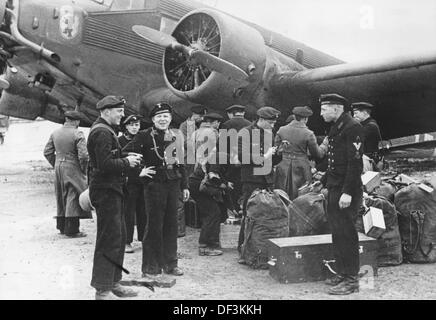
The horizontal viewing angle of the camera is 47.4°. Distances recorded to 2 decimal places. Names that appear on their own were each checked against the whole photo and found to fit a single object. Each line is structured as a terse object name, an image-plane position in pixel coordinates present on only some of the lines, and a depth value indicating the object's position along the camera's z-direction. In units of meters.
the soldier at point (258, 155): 5.64
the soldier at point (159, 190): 4.70
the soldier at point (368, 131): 6.54
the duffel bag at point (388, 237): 5.27
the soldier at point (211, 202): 5.91
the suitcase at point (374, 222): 5.03
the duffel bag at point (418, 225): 5.40
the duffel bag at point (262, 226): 5.29
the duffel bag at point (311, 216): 5.39
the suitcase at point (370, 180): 5.45
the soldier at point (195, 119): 7.36
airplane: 7.57
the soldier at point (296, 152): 6.42
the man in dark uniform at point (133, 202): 5.88
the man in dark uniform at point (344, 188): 4.36
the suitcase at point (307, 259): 4.74
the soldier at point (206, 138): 6.24
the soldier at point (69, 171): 6.73
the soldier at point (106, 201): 4.13
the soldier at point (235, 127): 6.59
